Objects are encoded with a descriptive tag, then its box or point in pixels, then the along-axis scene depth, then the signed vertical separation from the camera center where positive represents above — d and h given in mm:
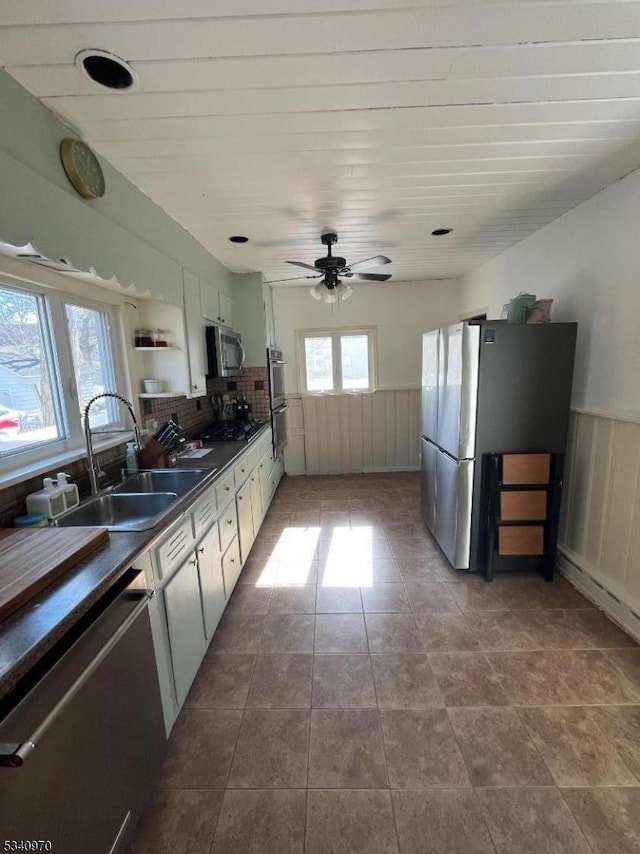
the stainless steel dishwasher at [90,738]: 718 -861
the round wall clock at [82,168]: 1424 +867
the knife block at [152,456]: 2152 -474
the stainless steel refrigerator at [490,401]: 2262 -232
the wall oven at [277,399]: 3848 -306
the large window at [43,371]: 1526 +39
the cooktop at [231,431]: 3072 -526
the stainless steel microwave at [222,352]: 3055 +195
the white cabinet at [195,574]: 1414 -975
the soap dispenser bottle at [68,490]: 1524 -475
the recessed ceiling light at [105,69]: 1121 +997
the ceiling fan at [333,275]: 2736 +746
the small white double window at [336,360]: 4762 +139
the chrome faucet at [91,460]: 1712 -391
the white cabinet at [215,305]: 3016 +631
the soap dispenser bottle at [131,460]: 2076 -477
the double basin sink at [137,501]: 1563 -610
